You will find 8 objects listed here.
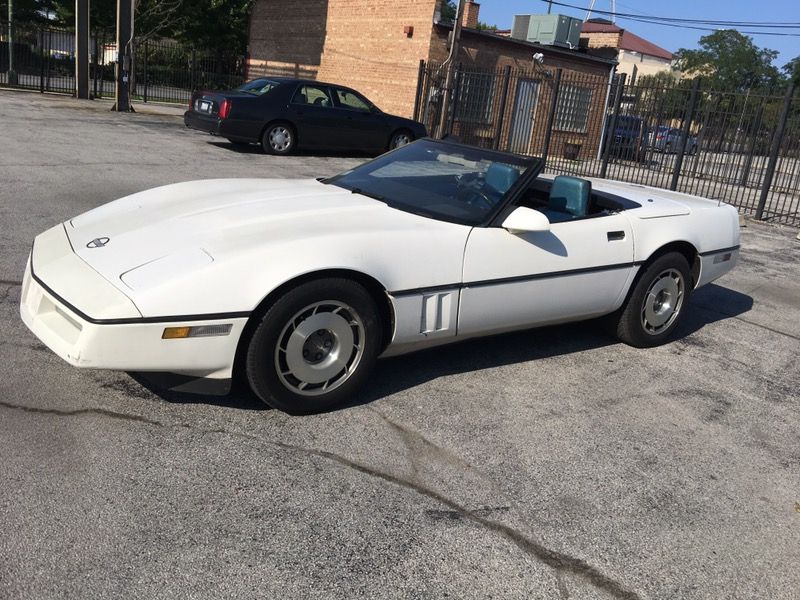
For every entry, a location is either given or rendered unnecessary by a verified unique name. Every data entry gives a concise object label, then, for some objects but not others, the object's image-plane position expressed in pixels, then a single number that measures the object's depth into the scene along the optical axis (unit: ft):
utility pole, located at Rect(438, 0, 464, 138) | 61.93
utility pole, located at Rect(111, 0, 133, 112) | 62.13
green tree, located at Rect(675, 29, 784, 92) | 265.95
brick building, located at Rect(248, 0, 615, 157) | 67.26
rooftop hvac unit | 77.25
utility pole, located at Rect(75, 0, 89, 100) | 67.00
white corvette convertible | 10.61
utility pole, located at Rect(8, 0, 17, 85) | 77.30
